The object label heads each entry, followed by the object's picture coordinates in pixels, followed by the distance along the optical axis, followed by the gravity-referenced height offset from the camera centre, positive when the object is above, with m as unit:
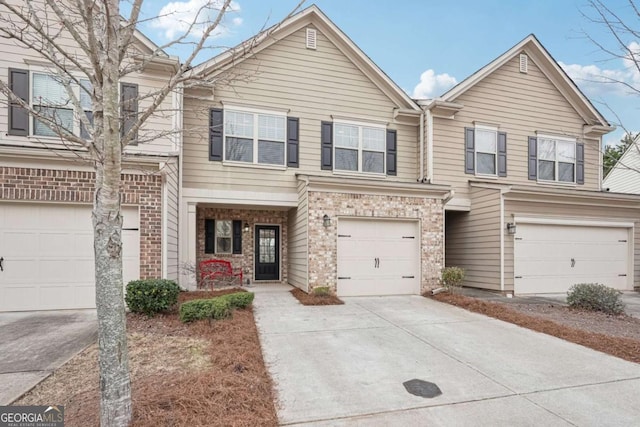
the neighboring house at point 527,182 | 10.50 +0.98
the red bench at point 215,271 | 10.49 -1.79
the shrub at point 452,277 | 9.27 -1.69
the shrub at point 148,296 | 6.41 -1.54
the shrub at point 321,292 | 8.73 -1.95
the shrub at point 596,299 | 7.79 -1.88
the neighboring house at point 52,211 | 7.12 -0.06
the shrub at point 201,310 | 6.14 -1.71
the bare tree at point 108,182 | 2.89 +0.22
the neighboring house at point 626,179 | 17.89 +1.75
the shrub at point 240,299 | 7.06 -1.77
